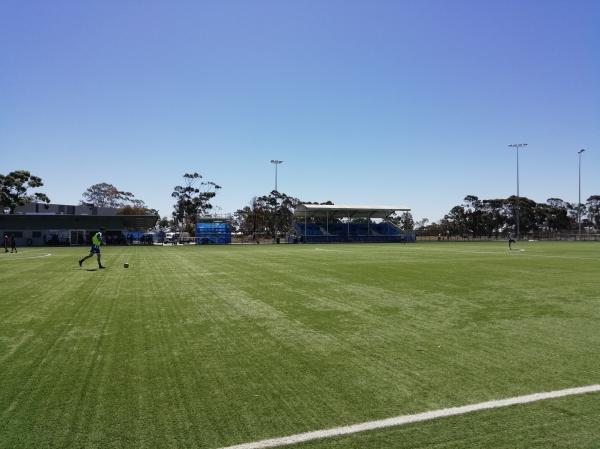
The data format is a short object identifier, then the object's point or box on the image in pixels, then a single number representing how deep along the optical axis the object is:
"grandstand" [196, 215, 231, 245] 68.19
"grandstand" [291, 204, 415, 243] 76.56
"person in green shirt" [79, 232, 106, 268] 20.12
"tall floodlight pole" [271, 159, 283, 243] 101.43
